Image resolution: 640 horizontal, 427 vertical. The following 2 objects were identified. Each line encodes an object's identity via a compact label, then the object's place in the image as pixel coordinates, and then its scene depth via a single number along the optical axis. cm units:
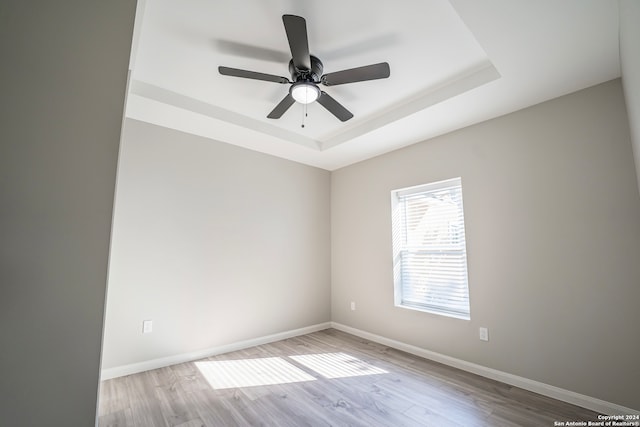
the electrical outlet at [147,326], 278
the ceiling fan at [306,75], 175
